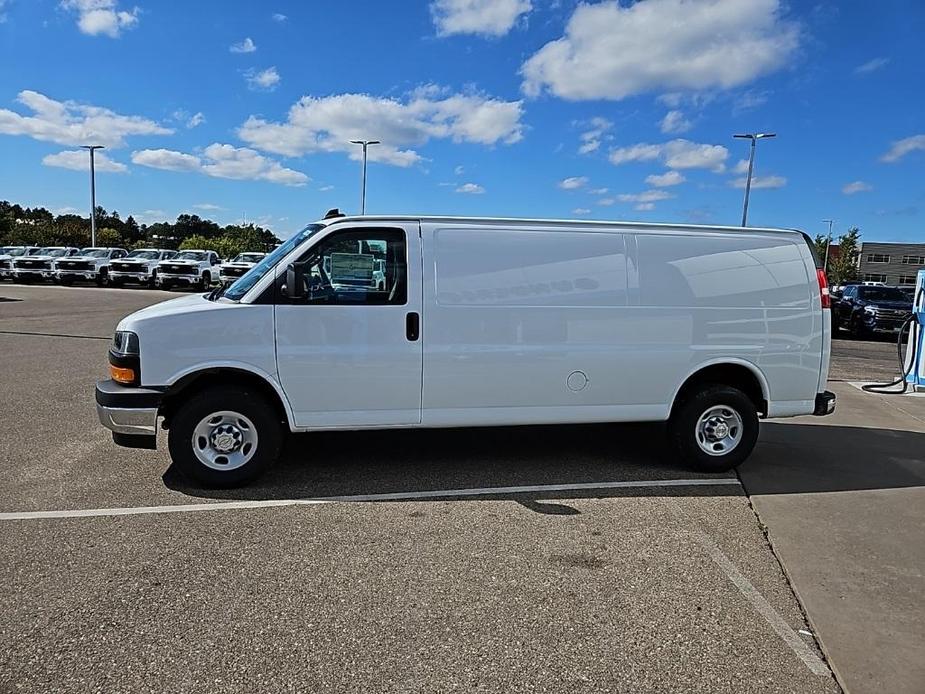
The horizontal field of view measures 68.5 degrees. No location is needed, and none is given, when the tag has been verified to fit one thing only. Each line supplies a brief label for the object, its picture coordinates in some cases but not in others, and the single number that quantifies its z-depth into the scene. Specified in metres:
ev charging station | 10.54
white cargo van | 4.92
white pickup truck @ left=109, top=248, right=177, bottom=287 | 31.06
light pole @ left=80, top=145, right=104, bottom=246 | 43.41
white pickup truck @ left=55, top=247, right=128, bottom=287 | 31.00
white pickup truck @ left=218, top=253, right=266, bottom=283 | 29.39
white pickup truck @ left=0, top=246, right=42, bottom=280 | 32.62
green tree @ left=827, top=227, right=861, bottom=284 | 76.62
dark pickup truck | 19.69
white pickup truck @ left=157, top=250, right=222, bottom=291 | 30.05
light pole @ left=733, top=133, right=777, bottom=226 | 38.78
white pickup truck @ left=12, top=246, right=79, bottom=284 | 31.67
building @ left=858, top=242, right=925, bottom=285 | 93.25
